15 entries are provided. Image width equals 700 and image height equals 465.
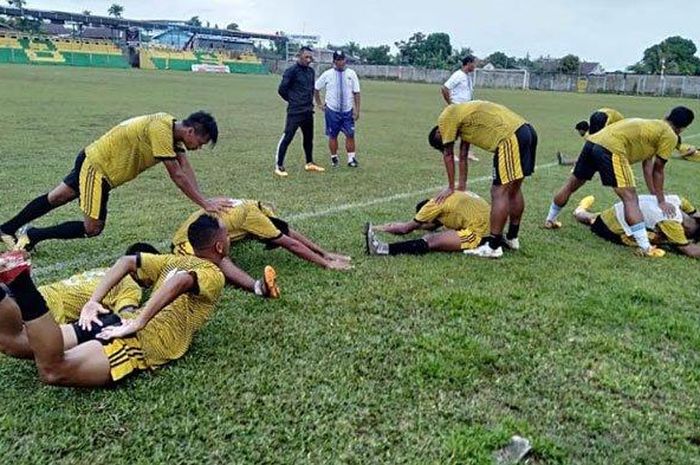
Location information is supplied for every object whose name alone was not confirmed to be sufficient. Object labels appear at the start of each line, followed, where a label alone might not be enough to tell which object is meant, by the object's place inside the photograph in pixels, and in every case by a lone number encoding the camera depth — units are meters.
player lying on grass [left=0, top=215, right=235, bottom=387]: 2.92
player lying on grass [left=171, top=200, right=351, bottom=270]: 4.90
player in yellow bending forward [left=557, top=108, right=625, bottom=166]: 7.69
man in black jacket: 9.74
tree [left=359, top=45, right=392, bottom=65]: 88.50
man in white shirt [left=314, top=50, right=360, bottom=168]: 10.32
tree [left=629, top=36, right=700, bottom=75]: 61.69
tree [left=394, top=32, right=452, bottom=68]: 89.31
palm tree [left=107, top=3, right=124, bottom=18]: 122.78
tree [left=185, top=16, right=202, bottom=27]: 107.49
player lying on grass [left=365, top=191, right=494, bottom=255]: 5.58
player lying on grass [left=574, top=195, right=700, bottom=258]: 6.09
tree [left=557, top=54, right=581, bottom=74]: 63.38
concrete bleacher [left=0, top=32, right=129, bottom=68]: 50.97
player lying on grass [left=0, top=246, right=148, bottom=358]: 3.46
